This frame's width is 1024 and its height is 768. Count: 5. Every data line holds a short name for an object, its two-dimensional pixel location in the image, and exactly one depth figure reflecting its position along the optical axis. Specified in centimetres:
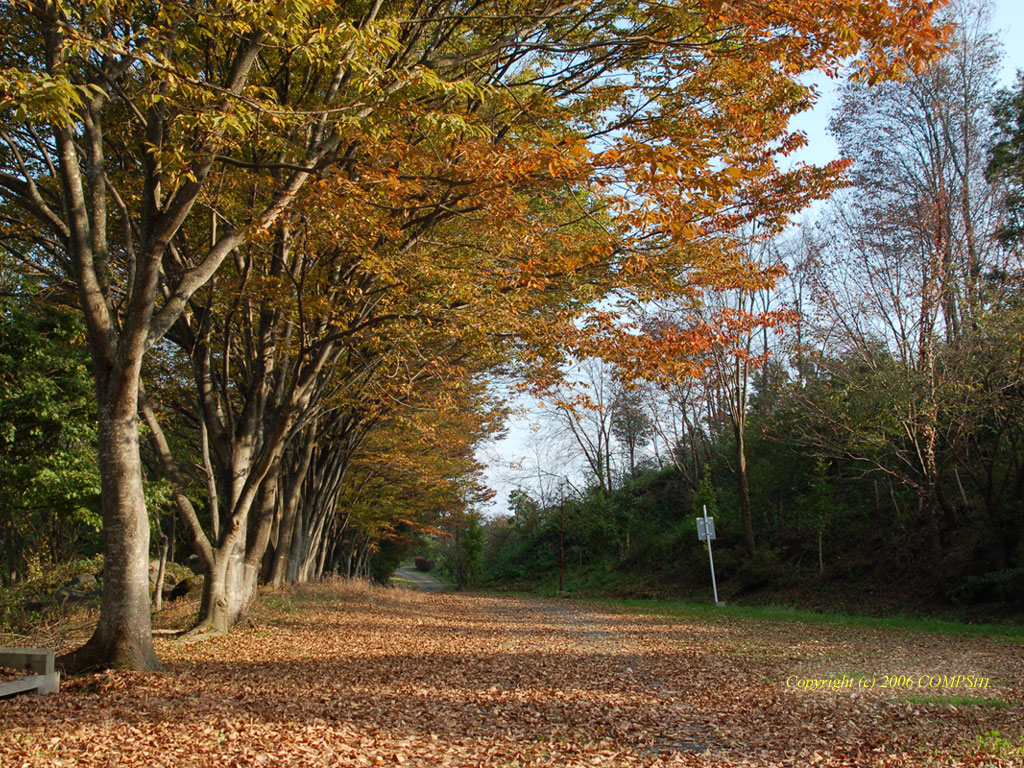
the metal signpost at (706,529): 1908
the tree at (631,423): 3127
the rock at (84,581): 1284
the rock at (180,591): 1437
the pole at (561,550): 2796
